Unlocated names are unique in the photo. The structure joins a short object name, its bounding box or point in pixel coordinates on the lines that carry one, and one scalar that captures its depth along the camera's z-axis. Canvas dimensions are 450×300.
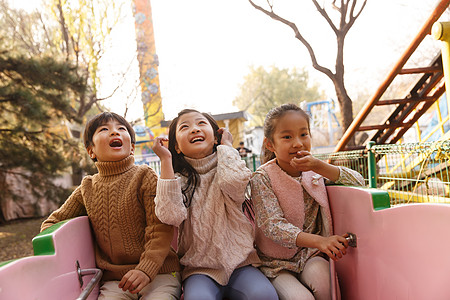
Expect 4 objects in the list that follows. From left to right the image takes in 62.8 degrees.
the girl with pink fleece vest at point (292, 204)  1.35
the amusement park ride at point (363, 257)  0.92
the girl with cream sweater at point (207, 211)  1.33
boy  1.37
